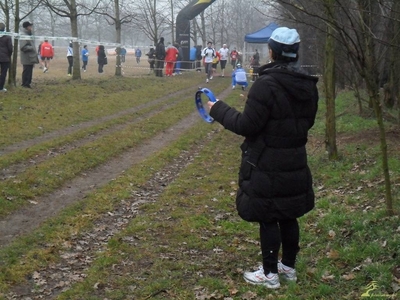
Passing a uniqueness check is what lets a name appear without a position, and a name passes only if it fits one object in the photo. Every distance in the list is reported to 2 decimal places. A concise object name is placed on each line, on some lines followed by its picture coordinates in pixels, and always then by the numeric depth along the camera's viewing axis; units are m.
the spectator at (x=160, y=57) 31.98
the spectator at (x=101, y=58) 34.19
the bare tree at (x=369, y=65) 5.79
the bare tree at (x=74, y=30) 23.14
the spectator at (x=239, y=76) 24.91
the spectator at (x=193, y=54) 40.64
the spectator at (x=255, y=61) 35.17
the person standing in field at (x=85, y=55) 37.56
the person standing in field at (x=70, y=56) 30.65
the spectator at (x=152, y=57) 33.91
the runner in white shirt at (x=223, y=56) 33.59
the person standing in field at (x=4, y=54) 17.05
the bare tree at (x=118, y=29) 27.45
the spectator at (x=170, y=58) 32.53
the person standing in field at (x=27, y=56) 18.50
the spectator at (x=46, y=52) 31.72
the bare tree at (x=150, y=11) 33.09
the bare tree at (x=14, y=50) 17.91
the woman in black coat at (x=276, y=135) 4.25
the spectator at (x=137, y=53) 54.24
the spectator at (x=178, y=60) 34.63
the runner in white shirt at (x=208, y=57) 30.05
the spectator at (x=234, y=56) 43.97
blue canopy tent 32.76
